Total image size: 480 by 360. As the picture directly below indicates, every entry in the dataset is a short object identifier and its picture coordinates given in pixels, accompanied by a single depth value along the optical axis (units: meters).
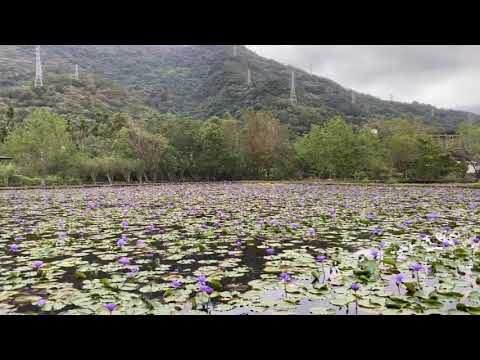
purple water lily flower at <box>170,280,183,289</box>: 3.04
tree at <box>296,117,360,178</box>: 24.33
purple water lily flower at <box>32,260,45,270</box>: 3.51
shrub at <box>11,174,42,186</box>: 21.11
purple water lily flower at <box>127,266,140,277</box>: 3.57
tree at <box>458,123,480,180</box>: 23.44
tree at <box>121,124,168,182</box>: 24.58
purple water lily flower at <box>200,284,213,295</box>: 2.80
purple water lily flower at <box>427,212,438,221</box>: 6.92
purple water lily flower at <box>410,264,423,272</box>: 3.13
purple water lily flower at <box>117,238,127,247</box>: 4.64
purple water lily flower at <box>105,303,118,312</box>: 2.52
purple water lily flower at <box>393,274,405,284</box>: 2.98
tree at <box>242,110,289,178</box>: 27.61
